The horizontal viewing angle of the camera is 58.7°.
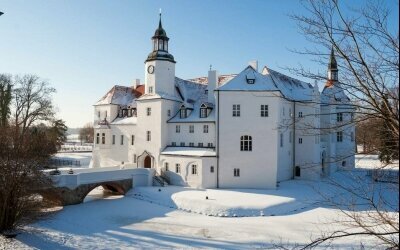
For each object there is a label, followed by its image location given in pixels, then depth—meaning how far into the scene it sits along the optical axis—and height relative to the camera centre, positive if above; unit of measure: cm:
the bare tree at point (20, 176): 1852 -182
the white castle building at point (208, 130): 3052 +130
